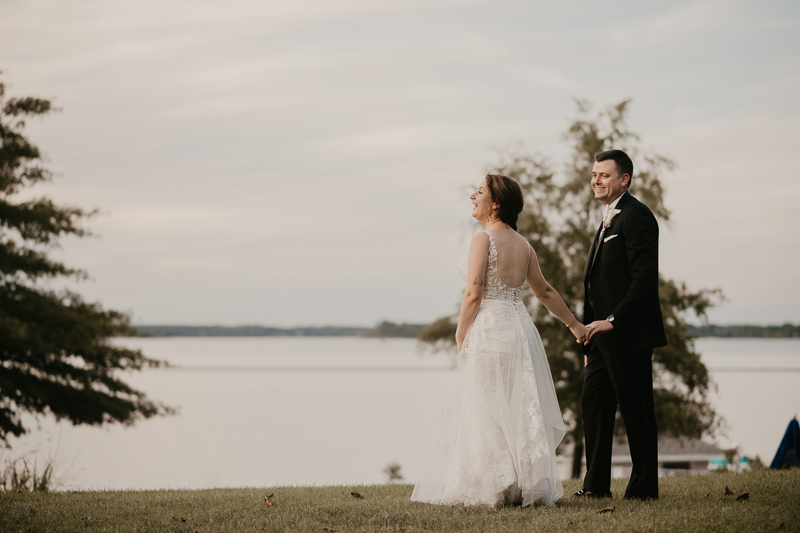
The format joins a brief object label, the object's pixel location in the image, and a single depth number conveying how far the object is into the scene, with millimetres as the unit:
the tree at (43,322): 20781
